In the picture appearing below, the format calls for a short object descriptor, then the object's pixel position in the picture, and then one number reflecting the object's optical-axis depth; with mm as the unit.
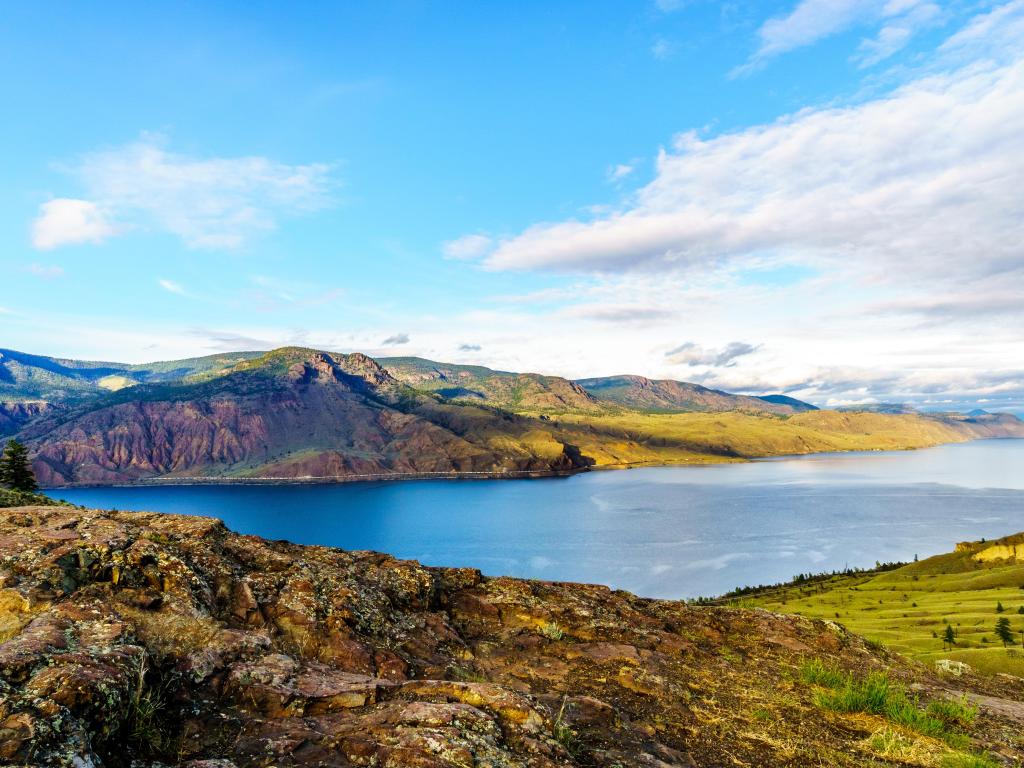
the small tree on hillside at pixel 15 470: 52750
